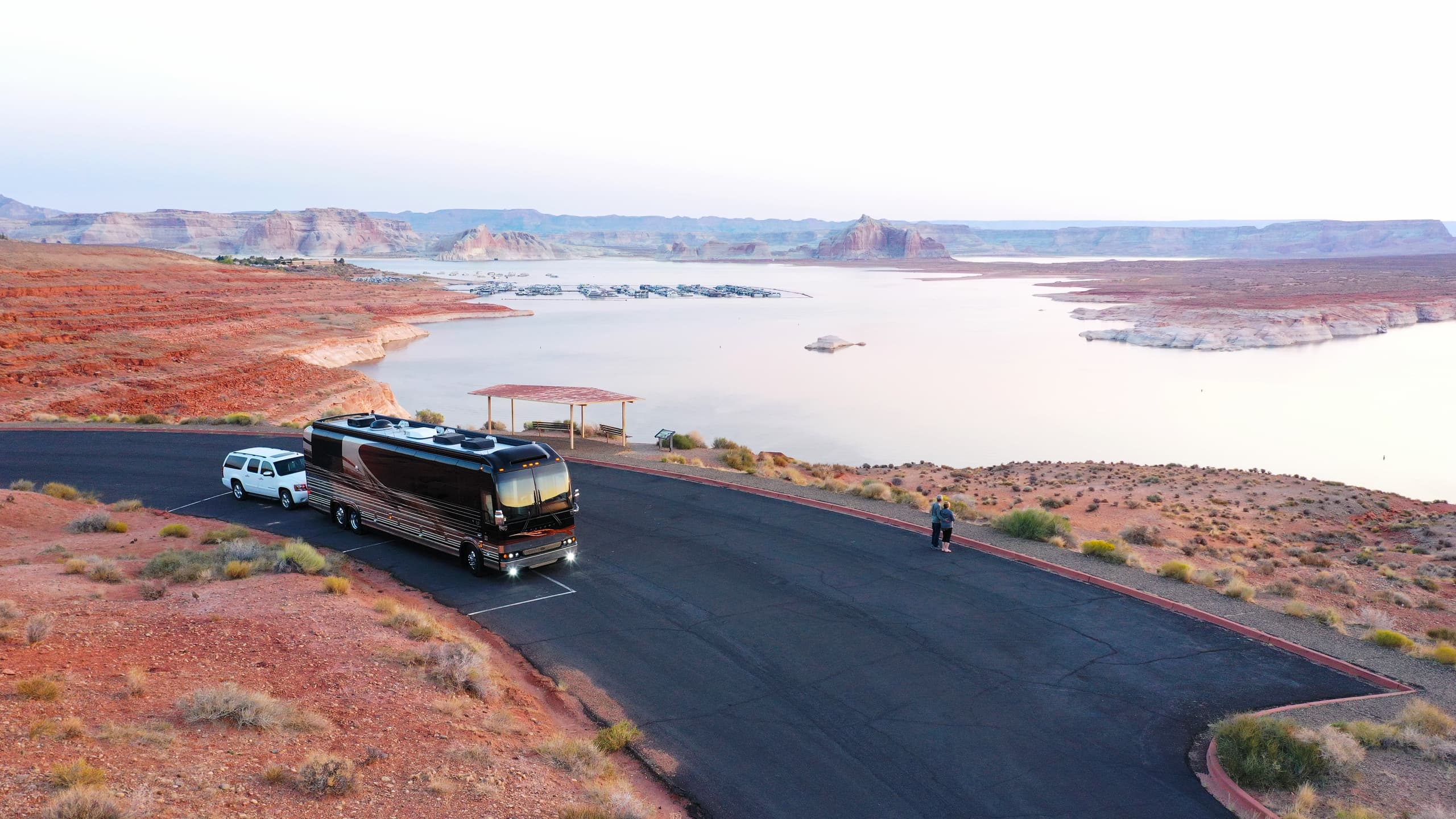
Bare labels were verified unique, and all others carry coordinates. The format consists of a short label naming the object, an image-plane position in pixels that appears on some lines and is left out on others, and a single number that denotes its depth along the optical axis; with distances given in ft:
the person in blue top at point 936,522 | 59.67
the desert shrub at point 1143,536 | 76.79
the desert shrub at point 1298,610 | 48.75
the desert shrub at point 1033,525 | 63.31
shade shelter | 104.94
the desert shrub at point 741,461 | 101.45
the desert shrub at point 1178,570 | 55.21
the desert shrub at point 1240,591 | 51.83
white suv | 67.87
